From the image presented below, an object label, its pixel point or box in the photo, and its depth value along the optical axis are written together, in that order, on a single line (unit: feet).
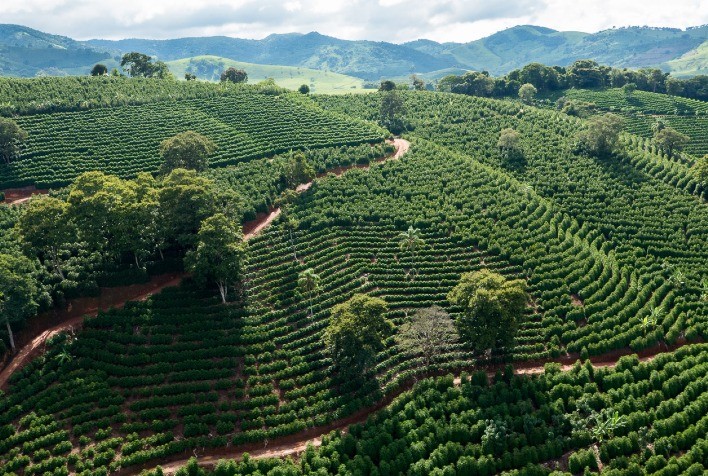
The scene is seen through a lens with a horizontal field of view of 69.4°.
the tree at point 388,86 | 412.01
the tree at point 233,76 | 452.76
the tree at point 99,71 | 422.00
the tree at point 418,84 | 477.24
